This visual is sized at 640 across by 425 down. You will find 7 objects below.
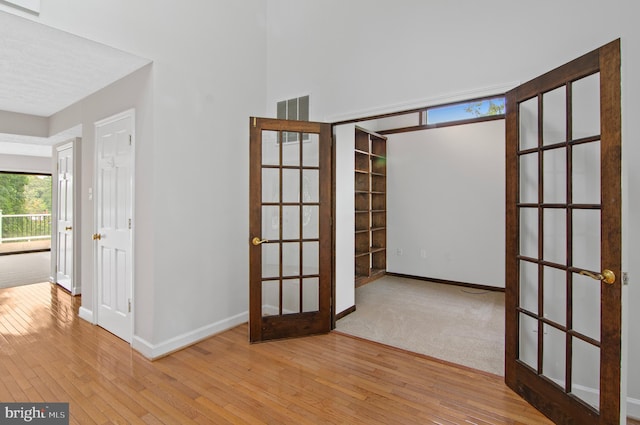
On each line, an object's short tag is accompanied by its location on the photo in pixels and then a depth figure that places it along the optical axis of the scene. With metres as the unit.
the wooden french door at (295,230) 3.19
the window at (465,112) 4.61
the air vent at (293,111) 3.30
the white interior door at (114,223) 3.09
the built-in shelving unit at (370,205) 5.11
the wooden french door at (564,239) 1.61
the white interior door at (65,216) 4.59
